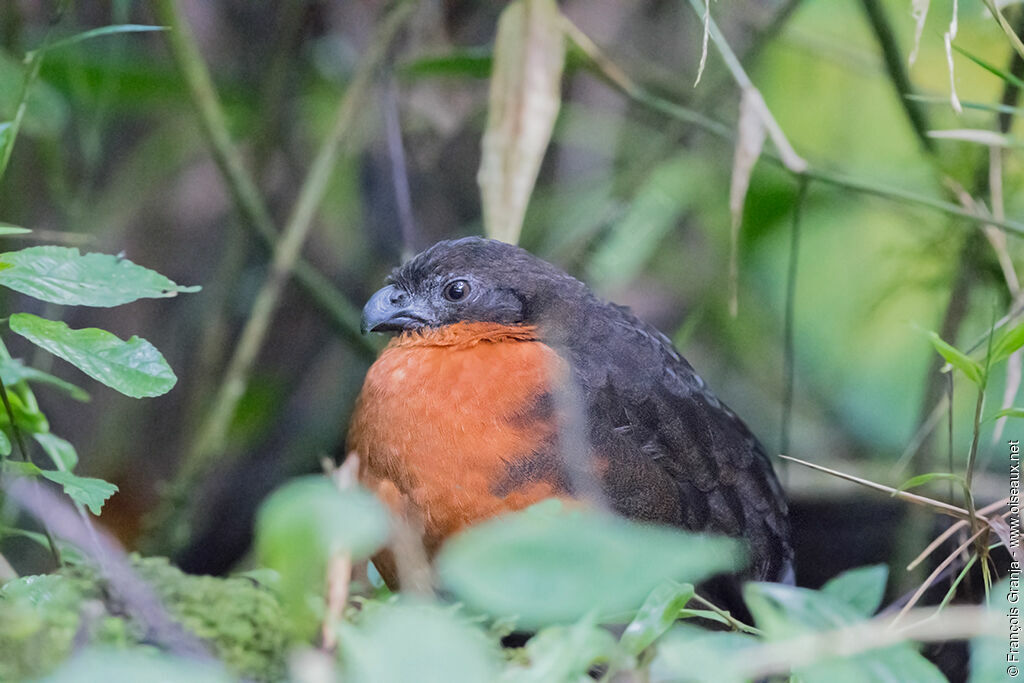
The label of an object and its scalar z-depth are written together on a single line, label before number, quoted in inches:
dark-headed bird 202.9
